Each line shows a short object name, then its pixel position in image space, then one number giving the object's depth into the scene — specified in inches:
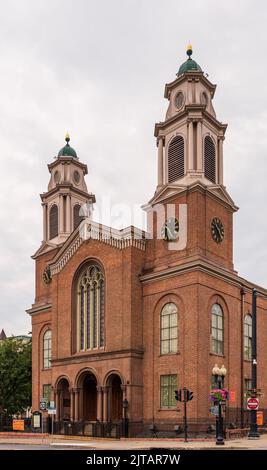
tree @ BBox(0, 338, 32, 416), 2374.5
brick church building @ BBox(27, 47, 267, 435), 1652.3
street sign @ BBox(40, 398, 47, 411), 1977.1
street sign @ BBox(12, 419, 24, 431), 2049.7
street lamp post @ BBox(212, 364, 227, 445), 1232.2
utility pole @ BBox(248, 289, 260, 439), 1353.8
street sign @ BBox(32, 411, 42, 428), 2036.5
